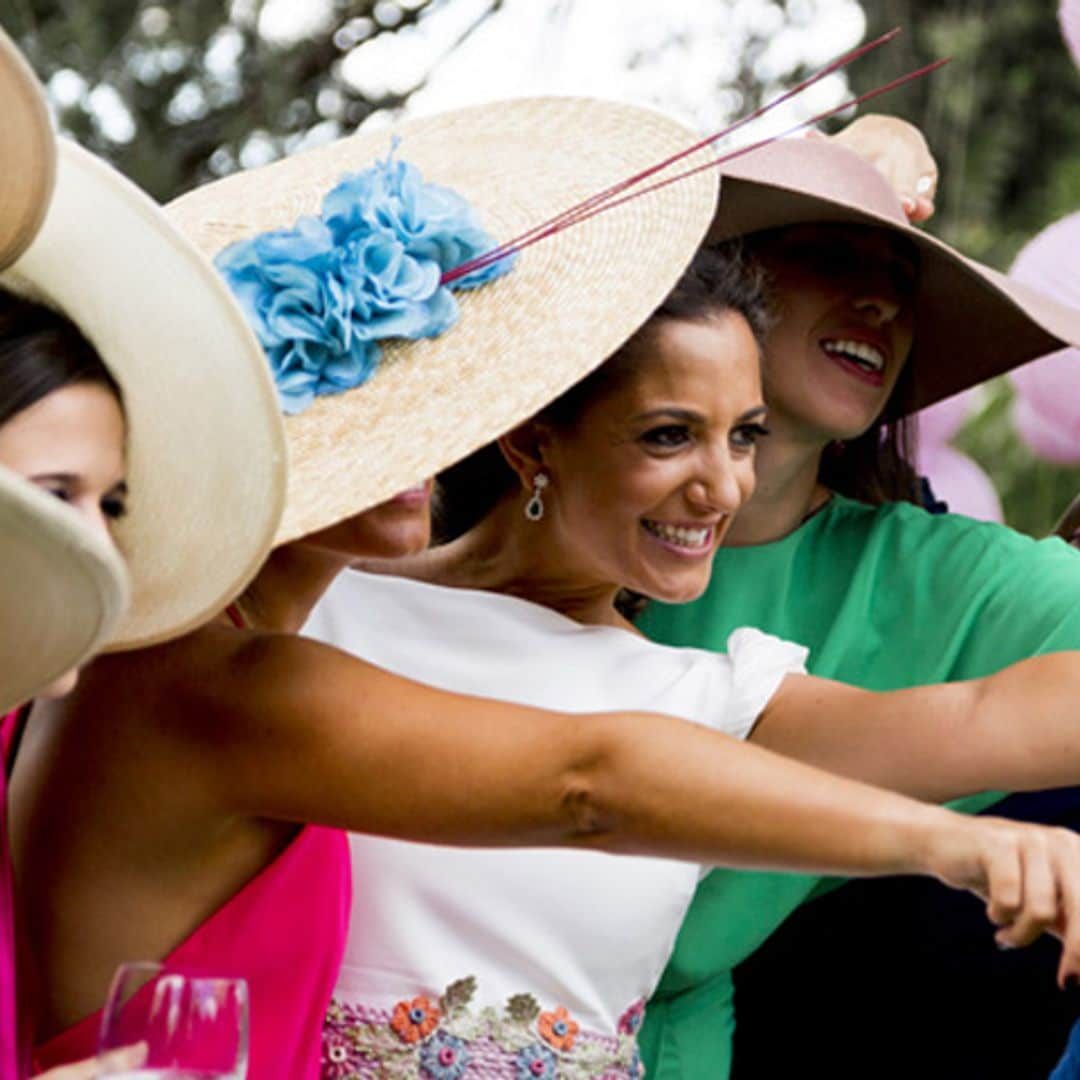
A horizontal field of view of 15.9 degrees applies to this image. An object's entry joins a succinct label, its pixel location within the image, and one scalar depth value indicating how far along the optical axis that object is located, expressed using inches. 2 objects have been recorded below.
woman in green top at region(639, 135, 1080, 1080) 203.9
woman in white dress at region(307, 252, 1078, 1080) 165.9
